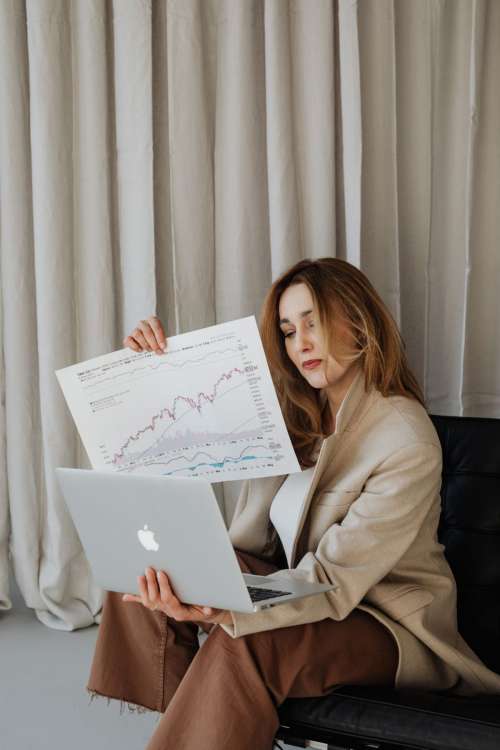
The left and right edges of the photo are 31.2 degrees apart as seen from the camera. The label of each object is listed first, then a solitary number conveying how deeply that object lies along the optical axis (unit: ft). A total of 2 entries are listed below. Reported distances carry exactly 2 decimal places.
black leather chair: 4.39
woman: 4.61
